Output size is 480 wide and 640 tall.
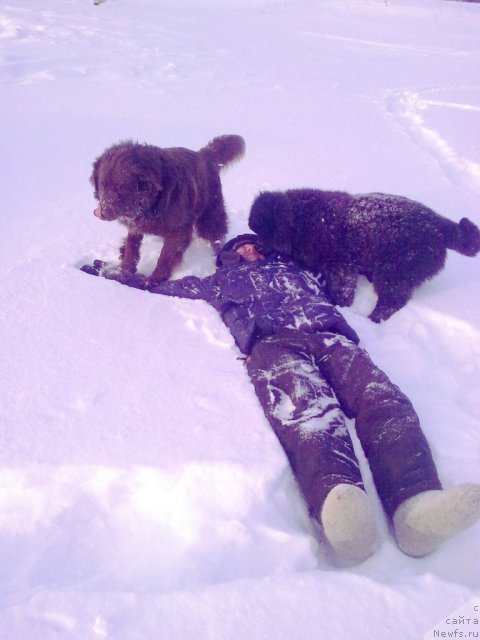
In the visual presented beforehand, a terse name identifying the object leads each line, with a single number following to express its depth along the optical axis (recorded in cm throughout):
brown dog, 278
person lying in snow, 175
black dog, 302
